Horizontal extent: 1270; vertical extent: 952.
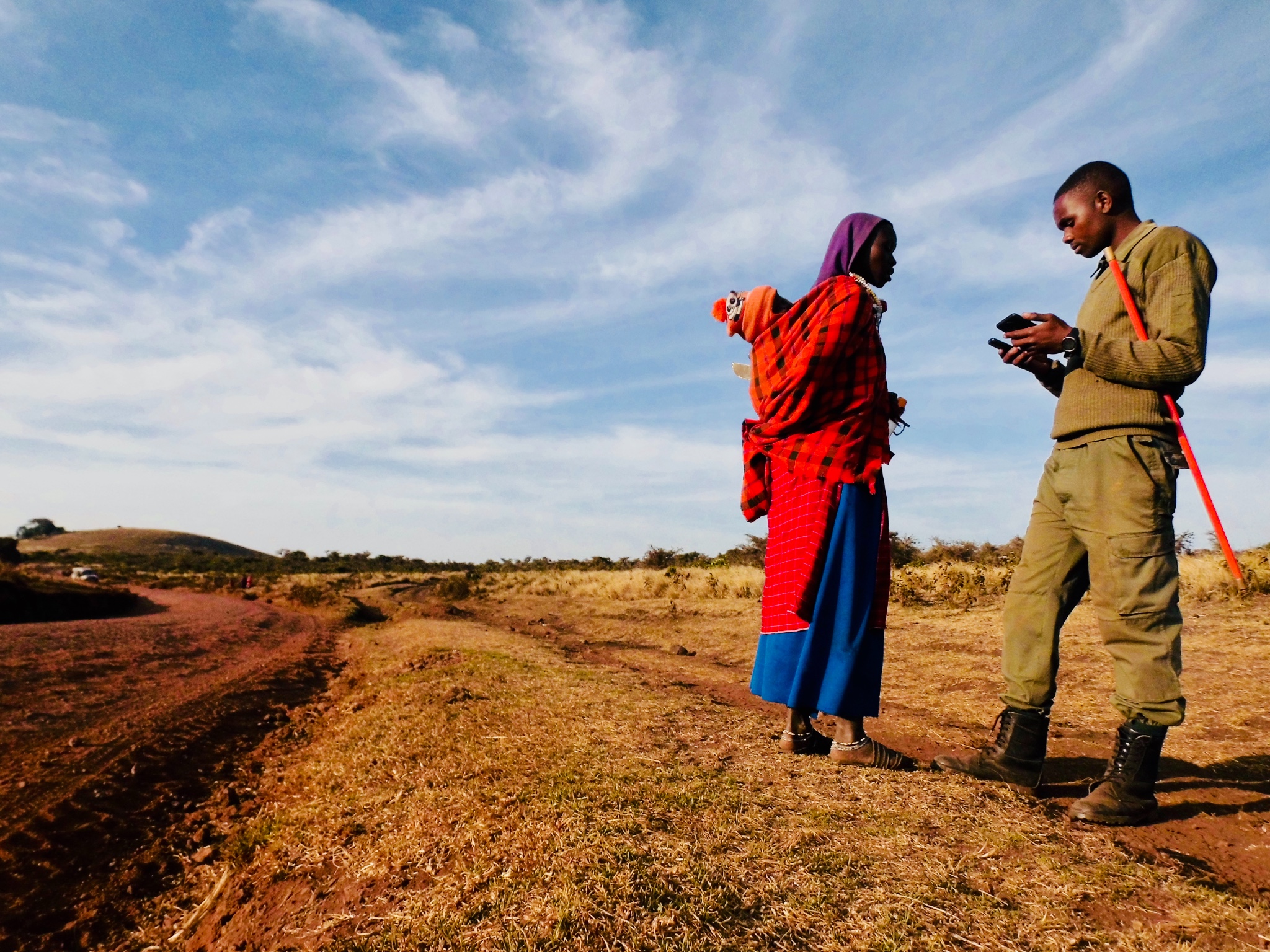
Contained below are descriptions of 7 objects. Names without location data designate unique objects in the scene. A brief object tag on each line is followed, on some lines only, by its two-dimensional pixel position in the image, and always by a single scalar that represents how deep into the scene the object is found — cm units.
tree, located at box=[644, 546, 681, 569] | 3039
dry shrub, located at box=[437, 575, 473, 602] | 2007
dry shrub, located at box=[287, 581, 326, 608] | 1966
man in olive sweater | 265
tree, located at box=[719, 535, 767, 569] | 2294
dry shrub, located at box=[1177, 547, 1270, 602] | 851
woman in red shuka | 326
